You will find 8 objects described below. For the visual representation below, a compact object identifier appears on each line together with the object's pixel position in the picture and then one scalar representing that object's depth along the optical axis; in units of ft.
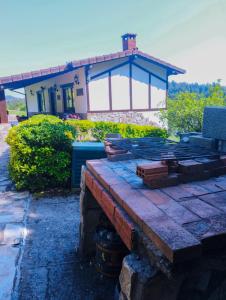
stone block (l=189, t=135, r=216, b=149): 9.91
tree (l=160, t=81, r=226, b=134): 29.30
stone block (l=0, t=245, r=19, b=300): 8.17
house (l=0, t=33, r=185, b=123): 43.05
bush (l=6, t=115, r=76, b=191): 16.93
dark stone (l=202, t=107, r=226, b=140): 9.65
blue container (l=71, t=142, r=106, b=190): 16.62
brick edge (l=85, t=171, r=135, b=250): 4.62
